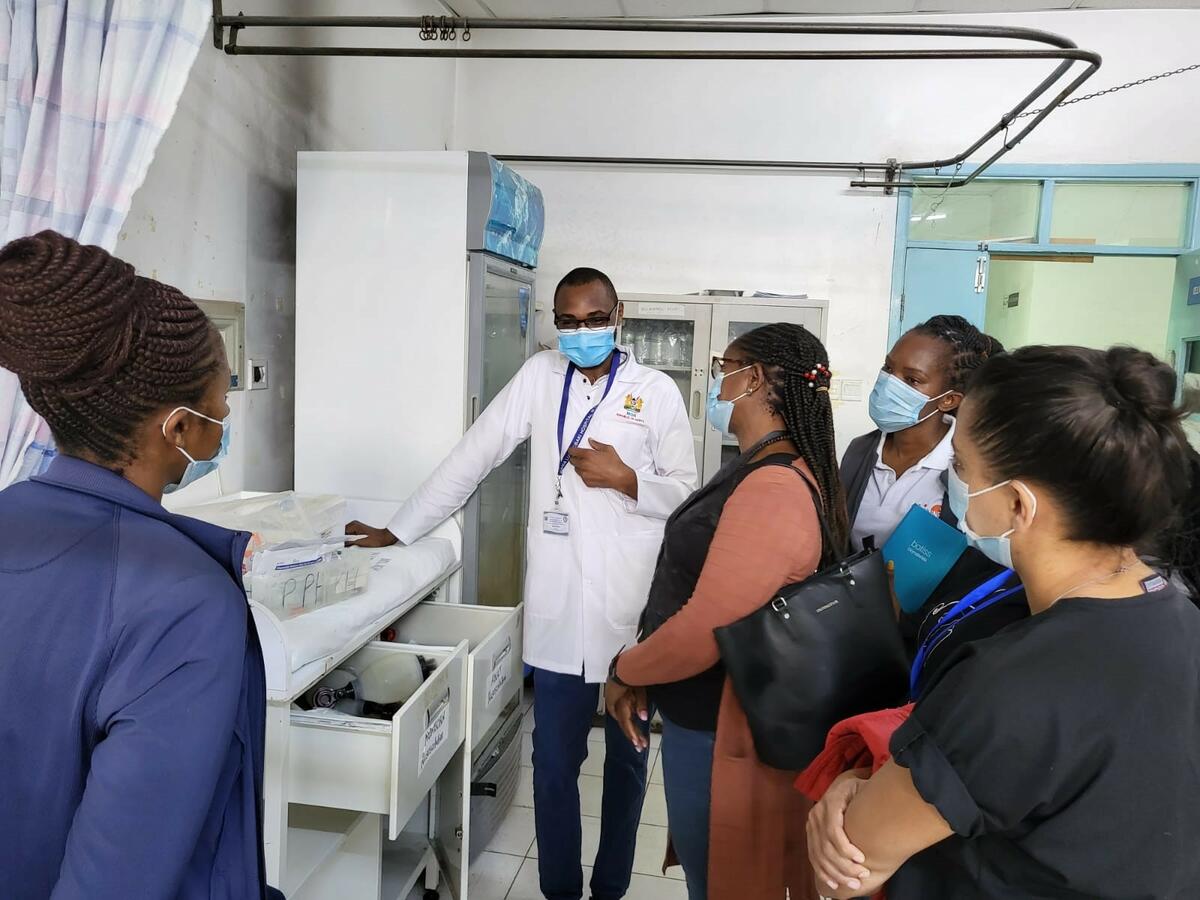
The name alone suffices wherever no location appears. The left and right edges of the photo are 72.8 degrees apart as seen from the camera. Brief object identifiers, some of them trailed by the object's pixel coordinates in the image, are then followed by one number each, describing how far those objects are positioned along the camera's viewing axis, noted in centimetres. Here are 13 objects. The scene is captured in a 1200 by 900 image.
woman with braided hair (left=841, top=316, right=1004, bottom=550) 185
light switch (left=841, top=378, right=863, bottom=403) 425
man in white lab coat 204
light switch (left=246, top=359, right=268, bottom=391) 246
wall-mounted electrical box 227
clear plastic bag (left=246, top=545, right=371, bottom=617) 161
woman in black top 75
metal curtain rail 169
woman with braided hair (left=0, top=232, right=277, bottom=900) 74
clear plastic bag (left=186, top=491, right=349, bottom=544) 181
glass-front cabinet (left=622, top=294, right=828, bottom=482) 380
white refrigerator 242
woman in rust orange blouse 135
